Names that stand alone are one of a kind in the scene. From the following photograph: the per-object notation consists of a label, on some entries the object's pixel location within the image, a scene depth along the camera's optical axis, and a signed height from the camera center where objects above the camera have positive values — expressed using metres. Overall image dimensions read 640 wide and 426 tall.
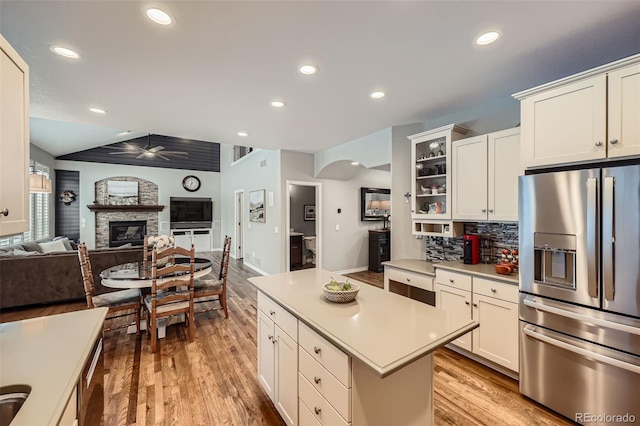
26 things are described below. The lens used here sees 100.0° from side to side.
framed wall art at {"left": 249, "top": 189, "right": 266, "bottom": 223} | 6.07 +0.17
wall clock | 9.31 +1.07
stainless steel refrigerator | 1.63 -0.54
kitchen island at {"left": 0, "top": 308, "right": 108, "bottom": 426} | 0.85 -0.59
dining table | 2.83 -0.70
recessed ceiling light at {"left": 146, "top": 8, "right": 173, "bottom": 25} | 1.58 +1.19
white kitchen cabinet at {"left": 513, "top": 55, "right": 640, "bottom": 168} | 1.68 +0.67
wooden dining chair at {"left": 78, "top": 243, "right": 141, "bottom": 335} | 2.82 -0.94
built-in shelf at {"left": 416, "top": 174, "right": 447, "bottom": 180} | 3.15 +0.44
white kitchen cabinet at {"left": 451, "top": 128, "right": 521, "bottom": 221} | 2.54 +0.37
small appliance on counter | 2.91 -0.40
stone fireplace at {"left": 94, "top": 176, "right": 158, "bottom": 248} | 8.03 +0.03
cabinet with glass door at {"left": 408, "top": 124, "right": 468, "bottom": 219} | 3.07 +0.51
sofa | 3.83 -0.92
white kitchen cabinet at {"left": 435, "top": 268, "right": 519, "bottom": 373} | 2.29 -0.90
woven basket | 1.71 -0.53
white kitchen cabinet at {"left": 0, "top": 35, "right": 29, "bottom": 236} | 1.10 +0.32
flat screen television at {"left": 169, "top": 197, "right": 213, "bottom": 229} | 8.98 +0.06
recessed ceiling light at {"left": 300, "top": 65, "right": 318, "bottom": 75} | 2.22 +1.21
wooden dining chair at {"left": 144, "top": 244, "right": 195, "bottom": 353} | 2.80 -0.91
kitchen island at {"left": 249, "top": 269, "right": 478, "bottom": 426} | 1.23 -0.72
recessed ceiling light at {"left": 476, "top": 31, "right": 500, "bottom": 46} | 1.82 +1.22
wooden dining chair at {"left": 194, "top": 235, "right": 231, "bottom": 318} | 3.41 -0.94
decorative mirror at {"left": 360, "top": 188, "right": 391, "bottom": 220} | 6.45 +0.23
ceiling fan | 6.19 +1.47
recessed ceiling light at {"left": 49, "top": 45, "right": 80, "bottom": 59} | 1.93 +1.20
